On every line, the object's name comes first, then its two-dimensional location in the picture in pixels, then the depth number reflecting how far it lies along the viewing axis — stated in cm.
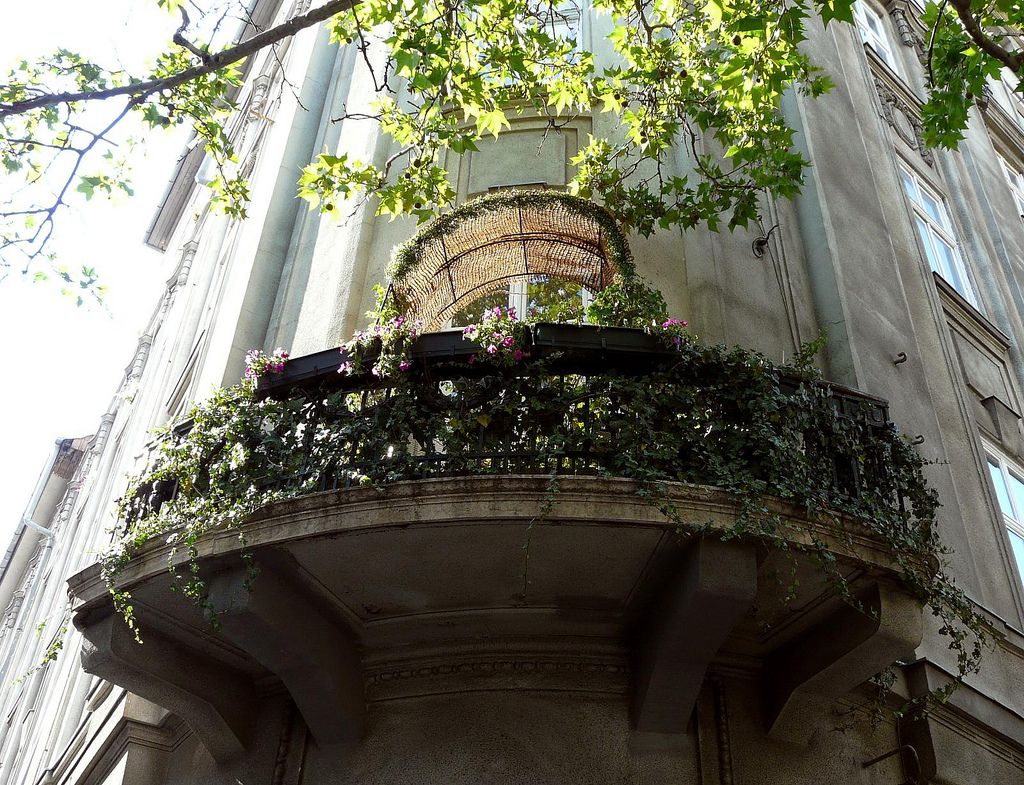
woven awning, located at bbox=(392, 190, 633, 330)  849
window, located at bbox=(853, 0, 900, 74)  1595
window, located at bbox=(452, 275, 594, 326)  931
